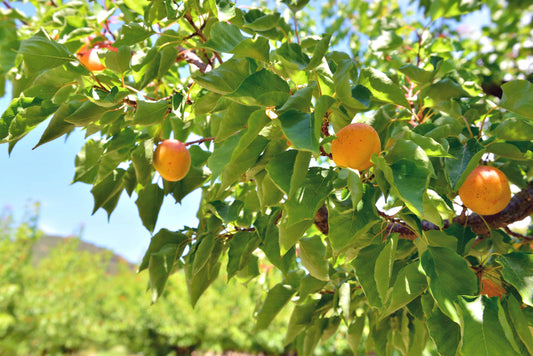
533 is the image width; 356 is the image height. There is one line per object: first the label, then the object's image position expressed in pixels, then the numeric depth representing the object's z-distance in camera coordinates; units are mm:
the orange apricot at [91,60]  1178
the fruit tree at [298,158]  533
